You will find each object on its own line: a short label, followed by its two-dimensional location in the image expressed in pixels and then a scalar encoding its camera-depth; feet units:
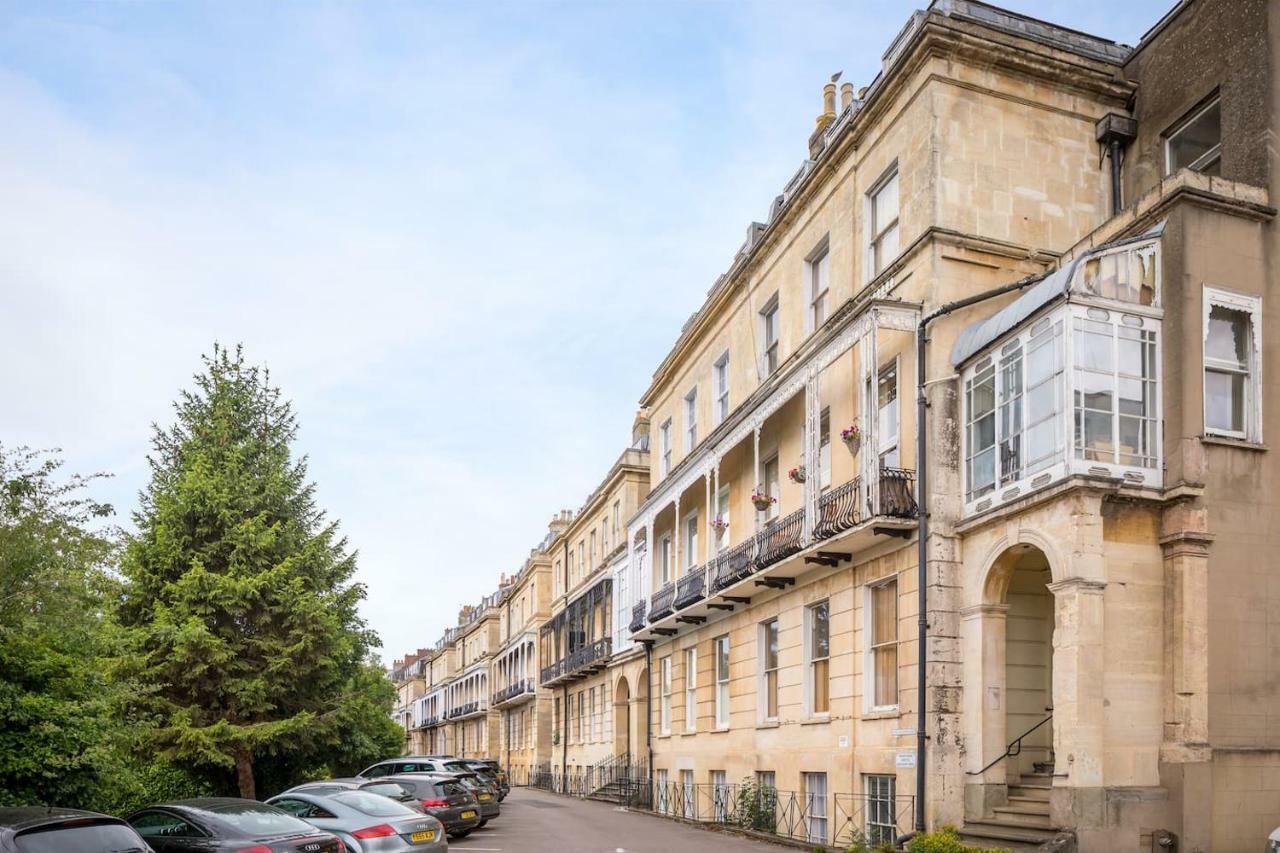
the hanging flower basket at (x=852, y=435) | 63.46
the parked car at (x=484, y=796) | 82.82
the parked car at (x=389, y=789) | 70.89
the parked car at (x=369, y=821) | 51.75
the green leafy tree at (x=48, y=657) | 56.59
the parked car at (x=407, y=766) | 87.45
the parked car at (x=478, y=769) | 89.70
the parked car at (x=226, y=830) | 44.52
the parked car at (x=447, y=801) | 73.56
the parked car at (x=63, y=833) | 37.11
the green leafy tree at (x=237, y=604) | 84.17
